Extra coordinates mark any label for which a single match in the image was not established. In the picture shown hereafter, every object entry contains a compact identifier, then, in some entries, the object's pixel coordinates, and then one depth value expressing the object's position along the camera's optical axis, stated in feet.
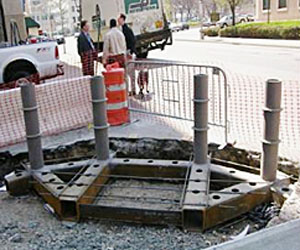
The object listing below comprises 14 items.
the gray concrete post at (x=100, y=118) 19.06
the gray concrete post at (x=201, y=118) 17.40
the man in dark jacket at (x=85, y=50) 36.45
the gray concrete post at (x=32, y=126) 18.66
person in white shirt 34.53
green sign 57.67
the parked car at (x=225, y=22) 160.25
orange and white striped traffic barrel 25.76
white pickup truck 37.57
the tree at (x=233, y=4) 125.49
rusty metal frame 15.33
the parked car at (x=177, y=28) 198.68
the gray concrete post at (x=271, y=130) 15.75
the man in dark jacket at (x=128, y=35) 38.58
